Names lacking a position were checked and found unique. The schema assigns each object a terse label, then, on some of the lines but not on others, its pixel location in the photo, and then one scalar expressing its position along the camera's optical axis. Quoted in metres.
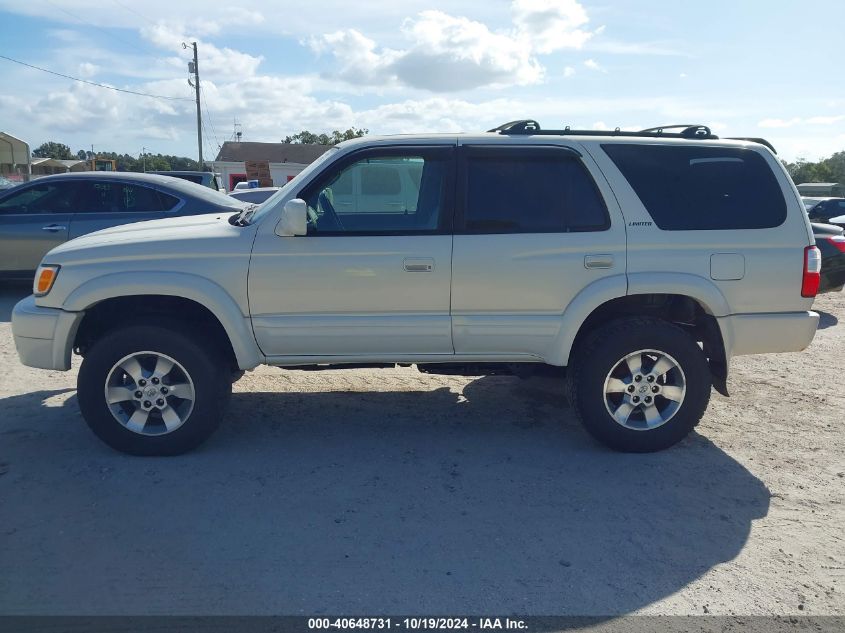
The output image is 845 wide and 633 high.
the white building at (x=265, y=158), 44.34
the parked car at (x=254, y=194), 13.40
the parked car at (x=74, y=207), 8.70
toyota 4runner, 4.33
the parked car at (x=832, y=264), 8.84
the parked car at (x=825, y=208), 20.72
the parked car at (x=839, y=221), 16.97
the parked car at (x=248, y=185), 22.91
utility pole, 38.91
